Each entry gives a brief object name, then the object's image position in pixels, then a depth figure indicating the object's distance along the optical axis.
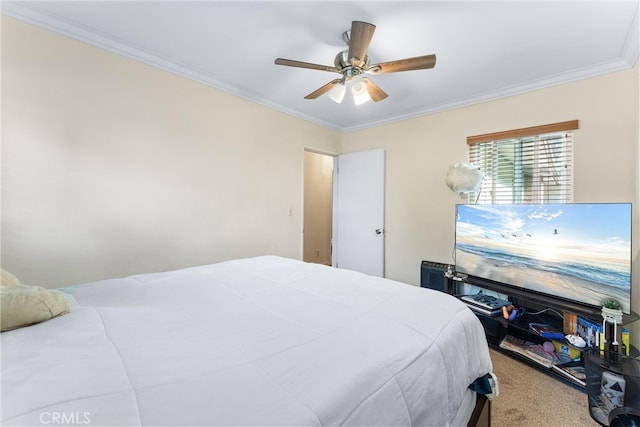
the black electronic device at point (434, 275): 2.90
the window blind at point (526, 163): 2.47
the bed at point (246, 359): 0.60
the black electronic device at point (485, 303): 2.34
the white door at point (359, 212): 3.80
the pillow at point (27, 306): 0.90
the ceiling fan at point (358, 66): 1.66
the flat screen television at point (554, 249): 1.79
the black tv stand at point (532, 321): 1.87
